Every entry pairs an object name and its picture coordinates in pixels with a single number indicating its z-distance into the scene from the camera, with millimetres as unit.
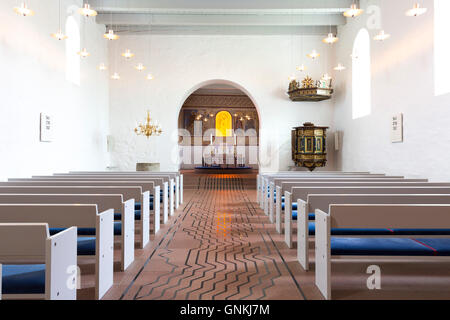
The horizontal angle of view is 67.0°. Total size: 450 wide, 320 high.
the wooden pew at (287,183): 4861
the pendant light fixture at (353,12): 5932
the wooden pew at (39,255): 1814
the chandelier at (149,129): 10984
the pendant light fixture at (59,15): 8514
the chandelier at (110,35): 6536
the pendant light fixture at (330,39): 7266
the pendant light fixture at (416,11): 5154
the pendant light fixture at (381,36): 6616
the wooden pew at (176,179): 7263
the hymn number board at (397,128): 7627
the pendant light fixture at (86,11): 5824
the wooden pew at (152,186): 4949
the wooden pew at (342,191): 4164
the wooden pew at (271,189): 5613
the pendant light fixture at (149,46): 12656
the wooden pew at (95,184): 5035
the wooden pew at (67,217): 2652
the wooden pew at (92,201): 3398
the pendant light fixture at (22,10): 5043
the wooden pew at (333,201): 3334
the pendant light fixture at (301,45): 12710
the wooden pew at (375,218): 2609
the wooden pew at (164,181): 5746
